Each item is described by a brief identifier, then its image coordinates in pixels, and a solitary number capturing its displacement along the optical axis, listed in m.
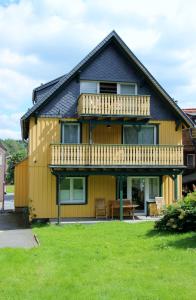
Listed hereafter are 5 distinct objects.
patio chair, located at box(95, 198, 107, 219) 23.53
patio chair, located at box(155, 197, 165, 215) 23.81
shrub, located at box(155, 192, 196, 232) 16.62
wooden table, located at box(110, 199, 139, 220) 23.12
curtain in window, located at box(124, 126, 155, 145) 24.78
